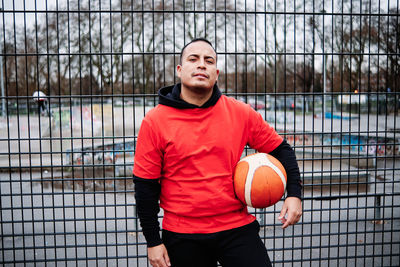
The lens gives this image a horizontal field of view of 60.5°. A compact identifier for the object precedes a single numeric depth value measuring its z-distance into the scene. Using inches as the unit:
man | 83.2
